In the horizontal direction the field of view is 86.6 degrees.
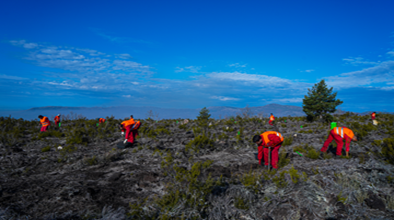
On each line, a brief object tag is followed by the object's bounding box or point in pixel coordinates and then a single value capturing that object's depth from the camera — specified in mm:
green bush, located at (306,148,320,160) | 7710
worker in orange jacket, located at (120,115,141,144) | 10391
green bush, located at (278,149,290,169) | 7145
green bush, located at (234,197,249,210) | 4934
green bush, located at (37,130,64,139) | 12216
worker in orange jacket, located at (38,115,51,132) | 13422
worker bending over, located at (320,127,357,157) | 7445
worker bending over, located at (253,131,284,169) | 6764
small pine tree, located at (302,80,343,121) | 18797
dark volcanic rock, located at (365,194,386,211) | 4773
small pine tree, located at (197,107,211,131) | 15070
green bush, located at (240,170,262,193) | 5484
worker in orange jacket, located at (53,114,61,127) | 15539
